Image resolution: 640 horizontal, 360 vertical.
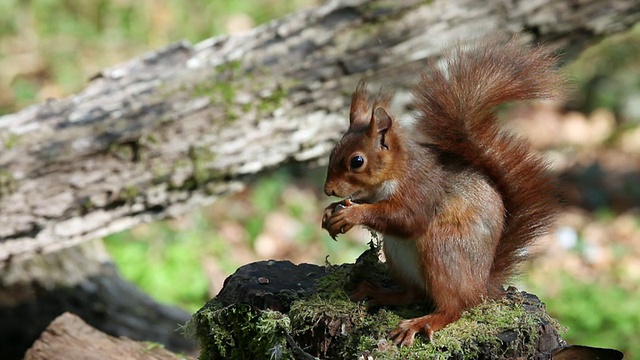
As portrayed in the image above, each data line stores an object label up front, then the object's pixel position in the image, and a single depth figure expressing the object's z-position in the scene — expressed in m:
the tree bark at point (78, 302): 7.52
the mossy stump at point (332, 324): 3.87
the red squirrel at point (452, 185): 4.03
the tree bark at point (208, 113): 6.54
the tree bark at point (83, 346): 5.28
